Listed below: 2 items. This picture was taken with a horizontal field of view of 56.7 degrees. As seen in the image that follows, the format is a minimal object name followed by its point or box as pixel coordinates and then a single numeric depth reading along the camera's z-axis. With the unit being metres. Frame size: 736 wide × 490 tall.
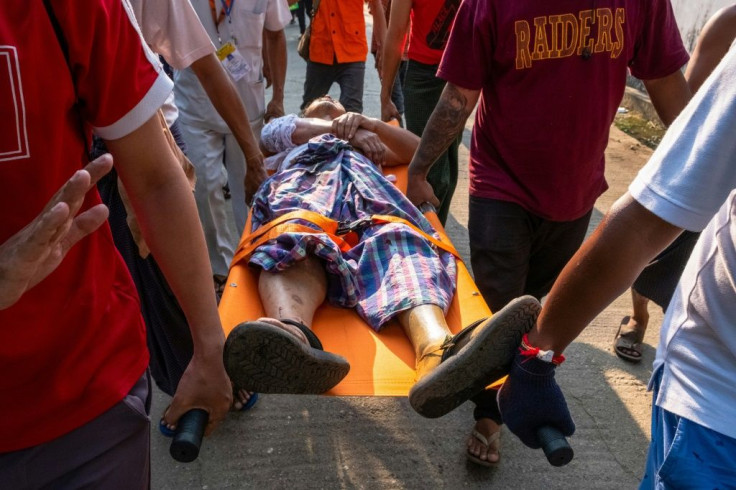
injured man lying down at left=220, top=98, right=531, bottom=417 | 1.76
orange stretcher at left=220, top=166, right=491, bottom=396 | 2.15
